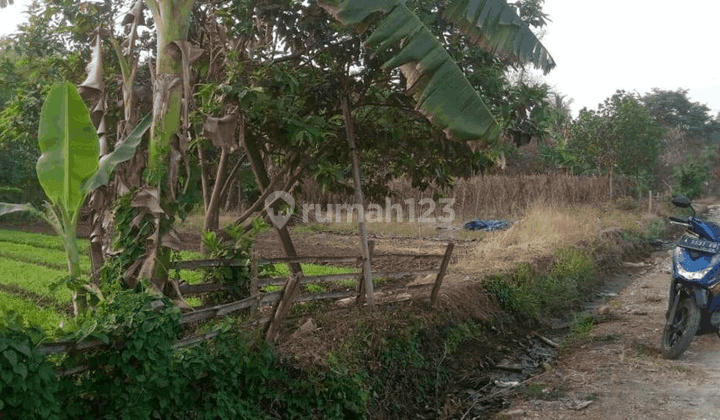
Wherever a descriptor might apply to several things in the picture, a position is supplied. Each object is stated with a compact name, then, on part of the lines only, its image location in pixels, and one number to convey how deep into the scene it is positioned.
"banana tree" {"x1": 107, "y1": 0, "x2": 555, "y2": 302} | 4.25
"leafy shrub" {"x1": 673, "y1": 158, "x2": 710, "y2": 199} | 25.98
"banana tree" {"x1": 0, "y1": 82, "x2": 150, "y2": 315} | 3.98
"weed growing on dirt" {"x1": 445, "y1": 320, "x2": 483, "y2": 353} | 6.59
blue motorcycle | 5.82
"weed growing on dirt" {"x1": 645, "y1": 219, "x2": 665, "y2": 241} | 16.94
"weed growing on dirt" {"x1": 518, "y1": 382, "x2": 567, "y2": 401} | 5.63
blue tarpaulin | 16.81
